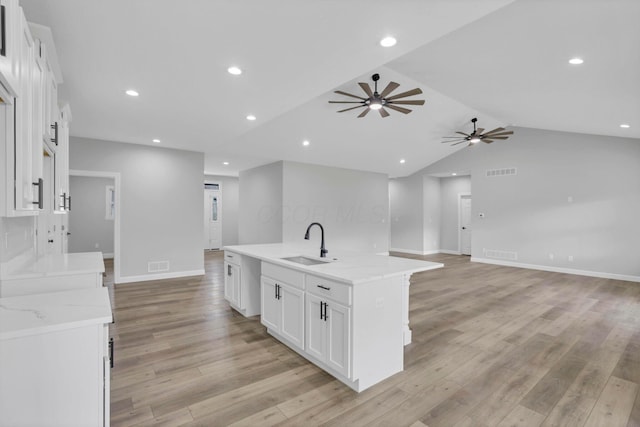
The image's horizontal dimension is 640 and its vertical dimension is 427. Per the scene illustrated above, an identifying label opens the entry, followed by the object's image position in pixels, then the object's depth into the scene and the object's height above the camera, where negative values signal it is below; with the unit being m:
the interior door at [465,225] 10.06 -0.34
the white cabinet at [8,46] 1.17 +0.66
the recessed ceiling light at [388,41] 2.36 +1.33
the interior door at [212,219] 10.66 -0.18
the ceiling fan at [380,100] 4.02 +1.58
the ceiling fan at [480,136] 6.62 +1.70
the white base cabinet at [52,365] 1.20 -0.62
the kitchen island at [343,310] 2.33 -0.80
